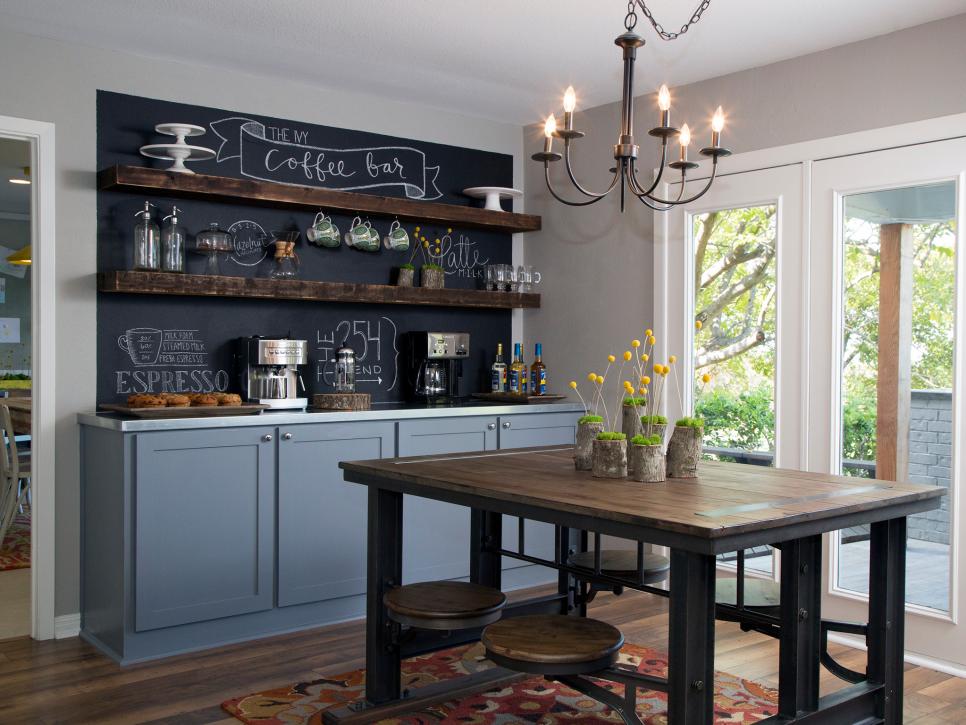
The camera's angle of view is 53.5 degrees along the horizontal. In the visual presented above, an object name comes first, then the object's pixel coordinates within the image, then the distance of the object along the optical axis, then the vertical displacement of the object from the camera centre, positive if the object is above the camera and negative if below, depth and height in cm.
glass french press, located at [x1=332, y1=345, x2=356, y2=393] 477 -10
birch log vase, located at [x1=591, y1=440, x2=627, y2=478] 286 -31
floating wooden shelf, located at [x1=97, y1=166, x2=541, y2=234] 409 +74
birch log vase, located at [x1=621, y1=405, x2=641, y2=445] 298 -20
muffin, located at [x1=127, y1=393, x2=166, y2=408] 396 -21
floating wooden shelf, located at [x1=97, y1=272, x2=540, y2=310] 412 +30
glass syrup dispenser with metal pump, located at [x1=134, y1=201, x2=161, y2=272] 416 +46
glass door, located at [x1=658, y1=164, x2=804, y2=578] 430 +19
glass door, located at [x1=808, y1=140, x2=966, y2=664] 376 +3
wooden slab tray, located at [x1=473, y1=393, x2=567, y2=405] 502 -23
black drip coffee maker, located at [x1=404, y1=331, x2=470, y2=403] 509 -6
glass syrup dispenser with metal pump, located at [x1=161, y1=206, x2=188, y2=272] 424 +46
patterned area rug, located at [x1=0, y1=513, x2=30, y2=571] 549 -122
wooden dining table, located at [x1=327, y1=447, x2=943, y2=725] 222 -47
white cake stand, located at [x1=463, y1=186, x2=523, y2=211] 528 +89
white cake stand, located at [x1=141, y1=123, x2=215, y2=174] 415 +88
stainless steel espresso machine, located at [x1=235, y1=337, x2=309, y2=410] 441 -8
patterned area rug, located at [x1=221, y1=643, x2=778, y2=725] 319 -121
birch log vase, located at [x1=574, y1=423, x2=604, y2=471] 305 -29
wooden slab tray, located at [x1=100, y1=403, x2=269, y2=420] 384 -24
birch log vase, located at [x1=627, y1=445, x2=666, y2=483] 278 -32
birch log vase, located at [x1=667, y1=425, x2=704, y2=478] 288 -29
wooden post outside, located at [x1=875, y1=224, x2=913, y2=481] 391 +3
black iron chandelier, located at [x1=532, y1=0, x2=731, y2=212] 259 +64
